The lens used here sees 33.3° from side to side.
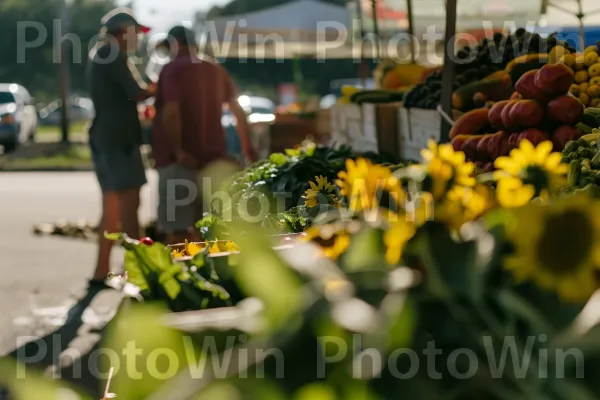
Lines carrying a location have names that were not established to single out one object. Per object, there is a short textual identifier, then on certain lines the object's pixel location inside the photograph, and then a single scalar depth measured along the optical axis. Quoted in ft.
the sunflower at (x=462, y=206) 4.14
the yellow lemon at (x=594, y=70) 13.84
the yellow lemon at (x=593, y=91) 13.64
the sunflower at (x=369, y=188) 4.46
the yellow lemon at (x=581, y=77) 14.07
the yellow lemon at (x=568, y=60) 14.53
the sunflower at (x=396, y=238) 3.90
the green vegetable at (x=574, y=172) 7.34
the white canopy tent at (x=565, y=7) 28.24
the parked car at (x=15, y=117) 74.84
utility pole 73.72
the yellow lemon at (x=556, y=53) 14.90
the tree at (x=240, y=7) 206.80
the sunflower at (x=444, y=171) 4.36
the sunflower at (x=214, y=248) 7.13
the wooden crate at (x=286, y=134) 33.01
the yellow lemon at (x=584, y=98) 13.59
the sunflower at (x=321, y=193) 8.82
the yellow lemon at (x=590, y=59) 14.32
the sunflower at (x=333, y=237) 4.16
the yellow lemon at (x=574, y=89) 13.77
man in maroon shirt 20.03
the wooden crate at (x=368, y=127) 18.58
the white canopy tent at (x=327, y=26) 33.86
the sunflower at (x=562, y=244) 3.59
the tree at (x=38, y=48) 187.01
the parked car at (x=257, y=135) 34.12
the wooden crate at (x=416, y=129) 16.14
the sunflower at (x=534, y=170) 4.64
